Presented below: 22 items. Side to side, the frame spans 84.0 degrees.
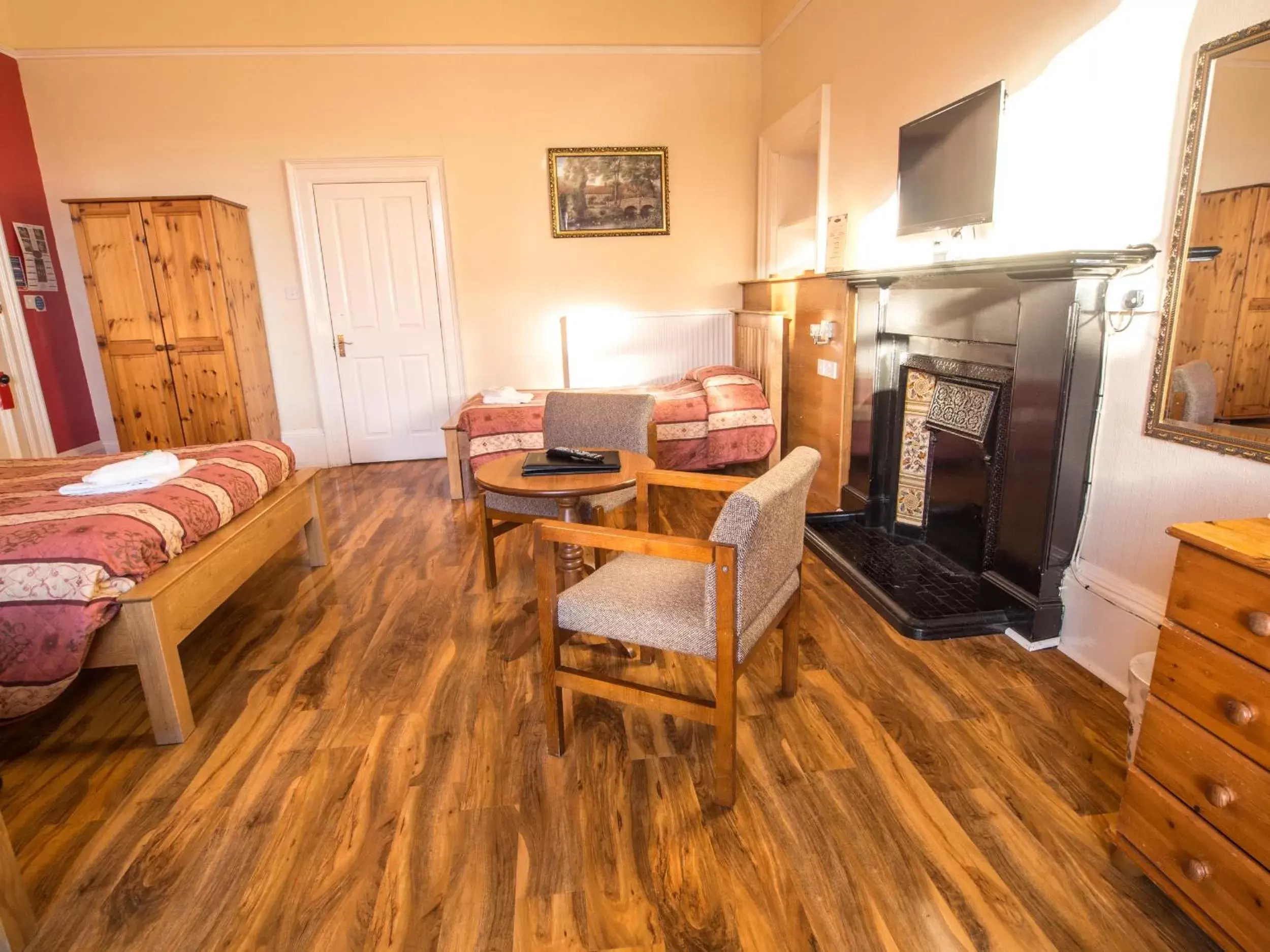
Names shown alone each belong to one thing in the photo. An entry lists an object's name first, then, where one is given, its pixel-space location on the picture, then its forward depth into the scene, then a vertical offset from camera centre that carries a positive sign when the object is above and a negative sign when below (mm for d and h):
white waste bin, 1680 -913
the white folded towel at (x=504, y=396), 4672 -504
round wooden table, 2387 -566
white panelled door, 5266 +65
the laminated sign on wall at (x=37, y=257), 4688 +522
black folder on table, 2557 -539
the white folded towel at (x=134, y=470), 2451 -474
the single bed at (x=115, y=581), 1869 -701
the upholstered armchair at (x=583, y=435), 2822 -506
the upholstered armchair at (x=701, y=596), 1589 -704
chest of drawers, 1198 -804
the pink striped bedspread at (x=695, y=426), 4180 -664
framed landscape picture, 5430 +939
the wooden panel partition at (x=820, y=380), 3816 -413
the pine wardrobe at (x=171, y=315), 4516 +108
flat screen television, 2621 +549
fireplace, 2223 -541
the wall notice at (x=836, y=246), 3992 +345
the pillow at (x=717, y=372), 4820 -411
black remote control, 2656 -515
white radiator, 5703 -257
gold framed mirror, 1669 +66
